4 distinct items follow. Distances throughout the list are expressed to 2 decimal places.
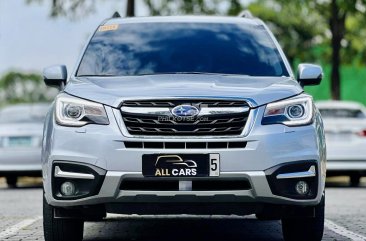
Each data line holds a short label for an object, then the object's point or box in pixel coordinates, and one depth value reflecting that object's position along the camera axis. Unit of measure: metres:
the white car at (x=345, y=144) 25.70
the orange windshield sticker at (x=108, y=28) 14.06
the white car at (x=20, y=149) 25.26
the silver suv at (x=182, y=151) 11.08
